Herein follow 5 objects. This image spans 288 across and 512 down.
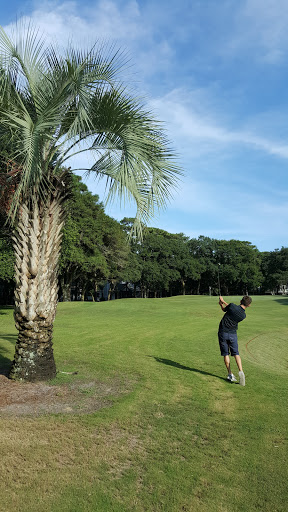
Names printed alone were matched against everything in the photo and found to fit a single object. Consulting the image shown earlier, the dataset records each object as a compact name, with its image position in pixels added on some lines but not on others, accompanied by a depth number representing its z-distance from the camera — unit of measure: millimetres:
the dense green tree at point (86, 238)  30141
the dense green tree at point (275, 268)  58656
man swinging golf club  7504
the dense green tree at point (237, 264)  60281
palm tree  5945
